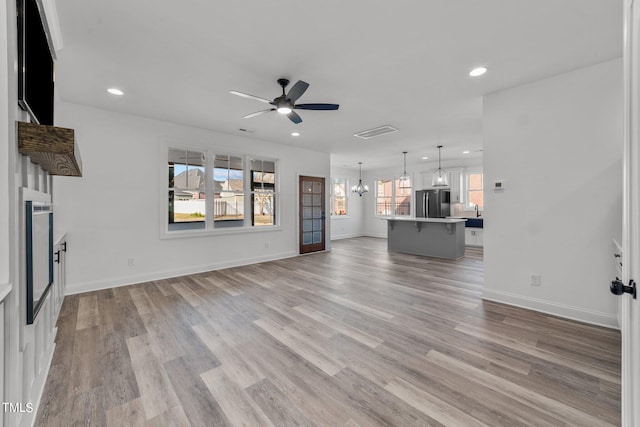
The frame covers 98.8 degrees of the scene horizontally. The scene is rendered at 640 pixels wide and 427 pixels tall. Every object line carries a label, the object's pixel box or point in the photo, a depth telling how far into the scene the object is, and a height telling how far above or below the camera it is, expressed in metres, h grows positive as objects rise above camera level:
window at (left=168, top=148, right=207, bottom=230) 5.05 +0.55
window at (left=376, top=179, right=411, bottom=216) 10.04 +0.49
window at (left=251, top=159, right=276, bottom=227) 6.07 +0.43
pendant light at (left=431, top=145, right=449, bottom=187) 6.31 +0.74
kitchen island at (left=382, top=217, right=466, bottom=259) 6.25 -0.62
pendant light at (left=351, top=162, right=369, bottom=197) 9.36 +0.77
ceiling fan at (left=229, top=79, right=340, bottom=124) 2.98 +1.22
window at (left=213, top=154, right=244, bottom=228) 5.48 +0.48
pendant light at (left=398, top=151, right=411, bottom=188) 8.48 +1.00
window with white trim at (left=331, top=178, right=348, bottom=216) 10.41 +0.59
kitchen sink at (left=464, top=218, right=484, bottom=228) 7.91 -0.33
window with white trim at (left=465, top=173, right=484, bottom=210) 8.51 +0.66
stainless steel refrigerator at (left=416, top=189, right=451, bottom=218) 8.43 +0.26
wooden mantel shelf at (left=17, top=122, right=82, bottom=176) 1.23 +0.33
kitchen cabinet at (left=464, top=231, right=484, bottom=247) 7.90 -0.73
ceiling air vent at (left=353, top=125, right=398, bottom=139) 5.18 +1.58
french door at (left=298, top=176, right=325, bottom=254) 6.98 -0.07
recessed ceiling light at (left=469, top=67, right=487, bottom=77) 2.95 +1.53
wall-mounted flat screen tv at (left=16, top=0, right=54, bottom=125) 1.27 +0.81
